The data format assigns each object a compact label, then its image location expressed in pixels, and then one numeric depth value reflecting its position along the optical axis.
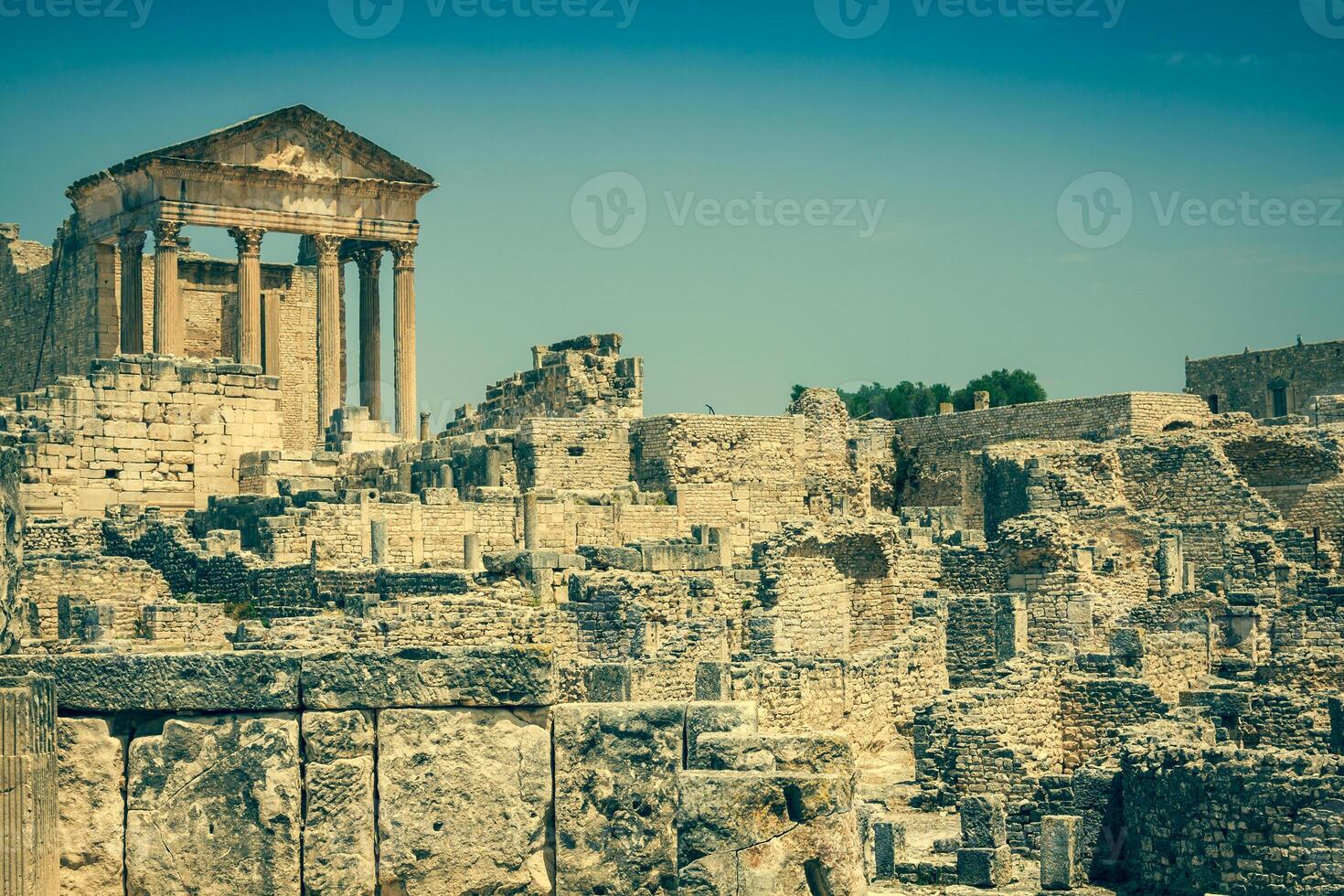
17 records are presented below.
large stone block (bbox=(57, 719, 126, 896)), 17.20
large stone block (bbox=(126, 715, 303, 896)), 17.17
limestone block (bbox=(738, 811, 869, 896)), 16.48
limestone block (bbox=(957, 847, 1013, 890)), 29.78
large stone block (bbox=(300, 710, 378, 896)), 17.11
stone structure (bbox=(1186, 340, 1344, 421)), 91.50
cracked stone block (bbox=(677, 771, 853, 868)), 16.55
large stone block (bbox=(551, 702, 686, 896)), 16.94
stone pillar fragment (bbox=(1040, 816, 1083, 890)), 29.66
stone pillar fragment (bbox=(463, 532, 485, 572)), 49.62
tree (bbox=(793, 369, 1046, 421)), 135.62
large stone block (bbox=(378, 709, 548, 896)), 17.11
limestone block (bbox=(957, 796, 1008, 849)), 31.19
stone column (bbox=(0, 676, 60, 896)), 16.77
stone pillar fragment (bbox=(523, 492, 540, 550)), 54.50
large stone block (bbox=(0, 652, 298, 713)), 17.25
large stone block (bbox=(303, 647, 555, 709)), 17.14
